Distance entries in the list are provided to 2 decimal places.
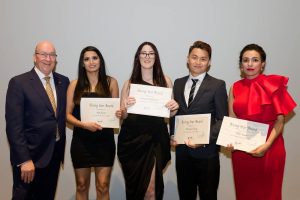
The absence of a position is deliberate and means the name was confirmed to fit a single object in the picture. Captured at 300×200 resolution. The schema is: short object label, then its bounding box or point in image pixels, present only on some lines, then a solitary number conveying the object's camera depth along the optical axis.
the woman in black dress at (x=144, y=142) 2.97
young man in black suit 2.86
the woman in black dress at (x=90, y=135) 3.14
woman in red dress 2.79
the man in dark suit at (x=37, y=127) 2.72
